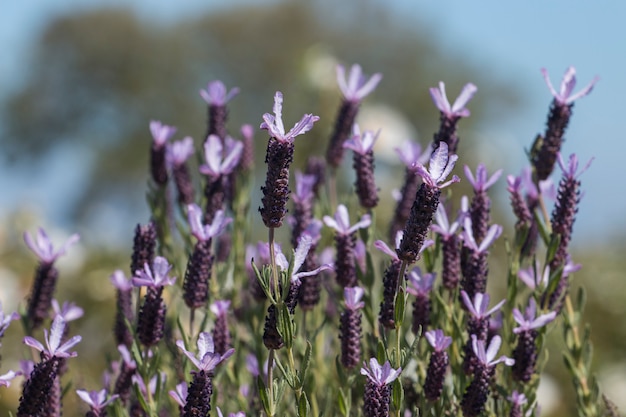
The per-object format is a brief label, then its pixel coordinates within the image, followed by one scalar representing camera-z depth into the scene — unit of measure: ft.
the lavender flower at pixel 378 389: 3.63
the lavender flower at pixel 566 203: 3.84
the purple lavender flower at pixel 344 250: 3.85
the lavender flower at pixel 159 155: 4.07
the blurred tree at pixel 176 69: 48.10
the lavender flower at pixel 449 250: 3.85
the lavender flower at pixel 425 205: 3.60
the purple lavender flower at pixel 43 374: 3.69
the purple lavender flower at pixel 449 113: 3.86
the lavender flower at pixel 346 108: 4.11
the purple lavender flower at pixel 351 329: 3.76
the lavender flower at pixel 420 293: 3.83
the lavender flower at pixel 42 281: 3.94
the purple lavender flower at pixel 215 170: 3.98
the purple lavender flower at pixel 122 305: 4.00
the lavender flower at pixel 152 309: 3.78
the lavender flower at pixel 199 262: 3.79
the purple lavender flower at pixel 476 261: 3.81
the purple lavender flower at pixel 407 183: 3.98
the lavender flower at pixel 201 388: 3.63
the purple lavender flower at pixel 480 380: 3.73
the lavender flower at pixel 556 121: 3.90
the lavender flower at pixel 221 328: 3.89
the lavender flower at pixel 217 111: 4.11
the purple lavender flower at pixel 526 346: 3.81
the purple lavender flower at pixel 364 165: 3.91
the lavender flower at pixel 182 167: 4.10
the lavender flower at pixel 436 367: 3.74
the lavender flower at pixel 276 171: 3.61
